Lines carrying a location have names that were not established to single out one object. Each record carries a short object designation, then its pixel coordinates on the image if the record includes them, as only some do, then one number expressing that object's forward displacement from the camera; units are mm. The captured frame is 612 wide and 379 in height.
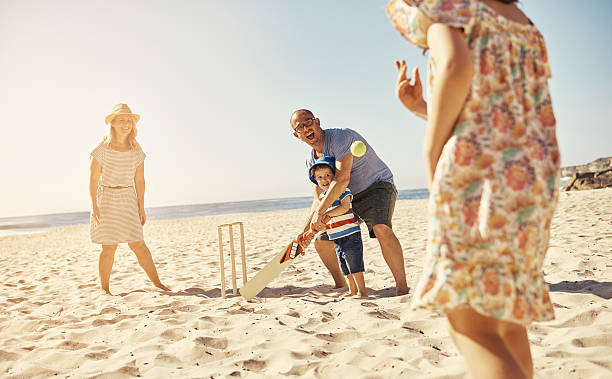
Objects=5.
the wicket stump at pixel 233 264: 3961
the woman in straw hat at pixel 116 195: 4523
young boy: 3705
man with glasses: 3689
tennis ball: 3607
